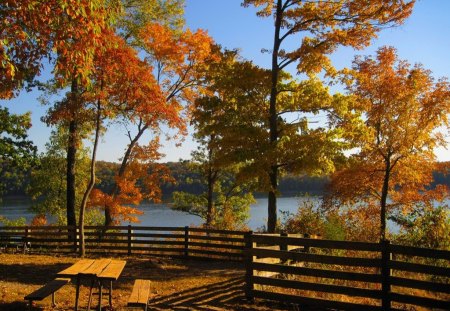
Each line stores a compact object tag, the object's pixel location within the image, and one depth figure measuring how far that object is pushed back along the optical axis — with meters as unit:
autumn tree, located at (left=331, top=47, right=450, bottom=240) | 18.02
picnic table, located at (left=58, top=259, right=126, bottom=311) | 7.00
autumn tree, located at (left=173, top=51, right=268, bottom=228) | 16.50
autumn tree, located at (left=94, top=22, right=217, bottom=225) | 22.91
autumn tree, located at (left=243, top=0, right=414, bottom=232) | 15.34
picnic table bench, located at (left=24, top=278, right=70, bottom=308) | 6.88
